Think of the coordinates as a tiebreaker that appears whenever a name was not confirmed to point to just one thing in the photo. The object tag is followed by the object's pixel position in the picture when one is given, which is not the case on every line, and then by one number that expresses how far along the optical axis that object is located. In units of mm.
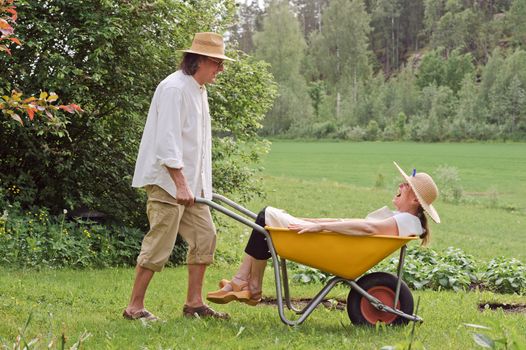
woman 4805
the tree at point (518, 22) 79875
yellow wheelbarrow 4664
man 4809
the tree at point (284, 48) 68438
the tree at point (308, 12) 104000
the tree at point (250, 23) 87188
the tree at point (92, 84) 7574
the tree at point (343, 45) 80438
